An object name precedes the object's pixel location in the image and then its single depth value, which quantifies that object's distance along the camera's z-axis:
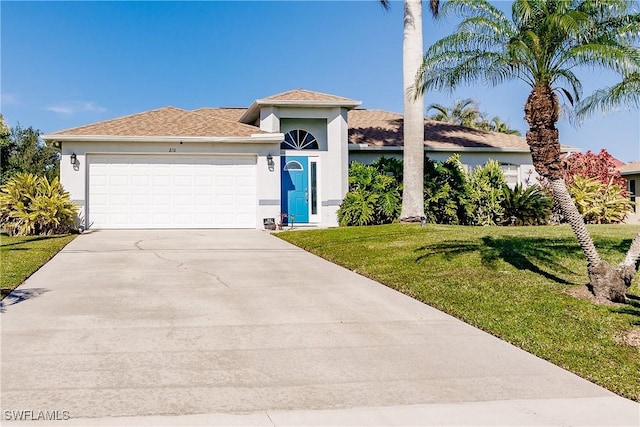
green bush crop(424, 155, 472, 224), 19.11
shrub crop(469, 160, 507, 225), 19.30
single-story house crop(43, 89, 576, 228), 18.12
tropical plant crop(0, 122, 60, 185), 27.72
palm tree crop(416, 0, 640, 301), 7.57
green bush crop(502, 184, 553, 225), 18.88
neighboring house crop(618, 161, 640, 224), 28.14
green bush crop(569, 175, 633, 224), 19.84
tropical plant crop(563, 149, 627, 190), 21.81
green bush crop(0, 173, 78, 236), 16.00
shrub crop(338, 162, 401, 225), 18.42
